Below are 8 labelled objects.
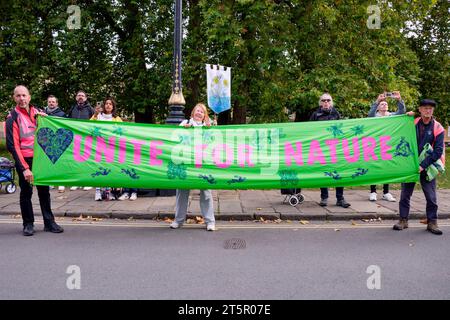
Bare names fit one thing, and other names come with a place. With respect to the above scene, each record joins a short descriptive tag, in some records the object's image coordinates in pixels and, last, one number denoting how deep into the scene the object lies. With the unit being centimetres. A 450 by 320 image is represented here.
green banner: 651
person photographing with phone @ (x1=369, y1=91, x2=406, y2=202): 795
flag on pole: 1035
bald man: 600
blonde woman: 646
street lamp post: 888
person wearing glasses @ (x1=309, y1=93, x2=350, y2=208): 799
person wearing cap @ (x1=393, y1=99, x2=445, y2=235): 625
